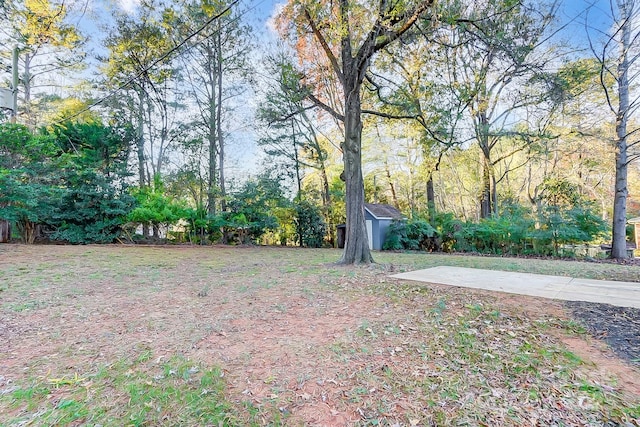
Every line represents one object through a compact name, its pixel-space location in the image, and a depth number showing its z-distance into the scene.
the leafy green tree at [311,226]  13.18
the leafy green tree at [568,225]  9.12
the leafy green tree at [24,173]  8.11
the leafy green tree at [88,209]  10.39
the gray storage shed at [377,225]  12.19
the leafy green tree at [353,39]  5.38
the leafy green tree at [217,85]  12.94
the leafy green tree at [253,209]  12.12
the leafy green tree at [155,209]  10.87
